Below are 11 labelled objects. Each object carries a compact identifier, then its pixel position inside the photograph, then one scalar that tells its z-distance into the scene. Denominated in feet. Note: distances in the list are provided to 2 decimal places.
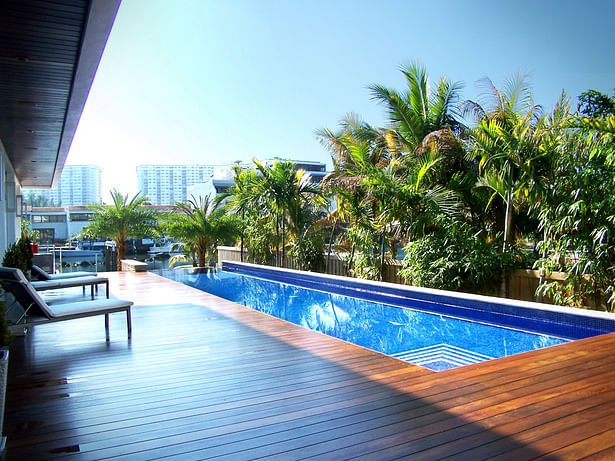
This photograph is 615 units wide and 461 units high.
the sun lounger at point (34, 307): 14.28
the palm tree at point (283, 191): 39.52
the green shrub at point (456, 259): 24.34
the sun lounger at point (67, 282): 21.79
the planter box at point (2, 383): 7.89
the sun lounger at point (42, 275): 24.11
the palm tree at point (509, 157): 22.90
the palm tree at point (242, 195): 41.04
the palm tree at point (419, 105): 34.55
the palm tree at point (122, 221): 51.29
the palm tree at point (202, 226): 48.08
